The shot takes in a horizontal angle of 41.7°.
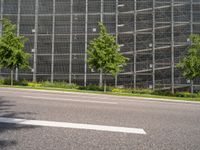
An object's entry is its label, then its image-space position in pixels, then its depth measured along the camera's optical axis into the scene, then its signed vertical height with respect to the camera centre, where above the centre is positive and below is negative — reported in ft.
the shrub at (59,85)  90.51 -2.93
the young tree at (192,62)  75.05 +4.46
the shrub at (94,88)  84.84 -3.66
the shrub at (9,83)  91.96 -2.28
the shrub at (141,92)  84.58 -4.73
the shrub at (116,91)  84.47 -4.44
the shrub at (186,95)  79.36 -5.32
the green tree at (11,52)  82.84 +7.78
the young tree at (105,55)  77.92 +6.64
